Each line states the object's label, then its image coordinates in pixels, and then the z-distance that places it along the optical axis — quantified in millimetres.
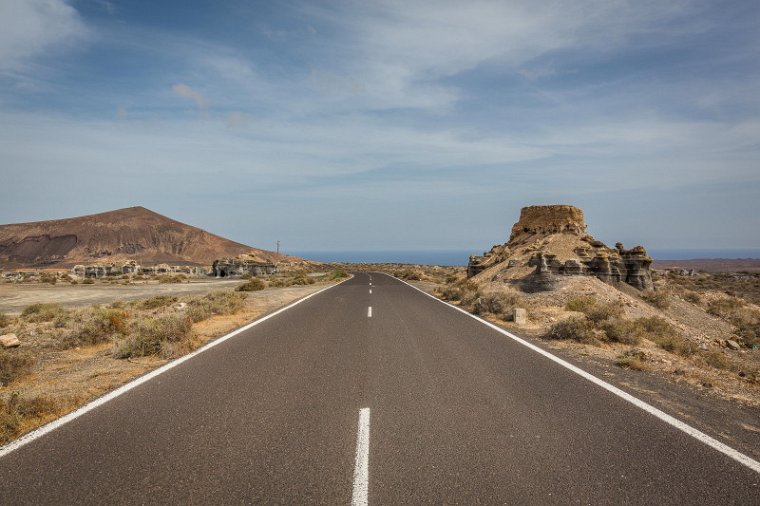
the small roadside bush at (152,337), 8383
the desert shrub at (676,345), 9674
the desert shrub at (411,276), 46625
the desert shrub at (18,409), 4555
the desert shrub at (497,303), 14898
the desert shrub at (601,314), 11238
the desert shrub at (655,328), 10938
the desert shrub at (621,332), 10062
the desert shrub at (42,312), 15209
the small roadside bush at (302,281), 37000
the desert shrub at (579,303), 15803
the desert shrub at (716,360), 8234
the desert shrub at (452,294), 21844
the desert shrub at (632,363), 7396
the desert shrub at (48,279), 45438
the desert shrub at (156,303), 19181
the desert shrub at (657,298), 22198
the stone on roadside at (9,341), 9867
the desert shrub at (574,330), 9969
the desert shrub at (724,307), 23711
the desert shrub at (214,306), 13540
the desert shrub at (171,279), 47794
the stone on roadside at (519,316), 13219
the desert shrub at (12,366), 6805
